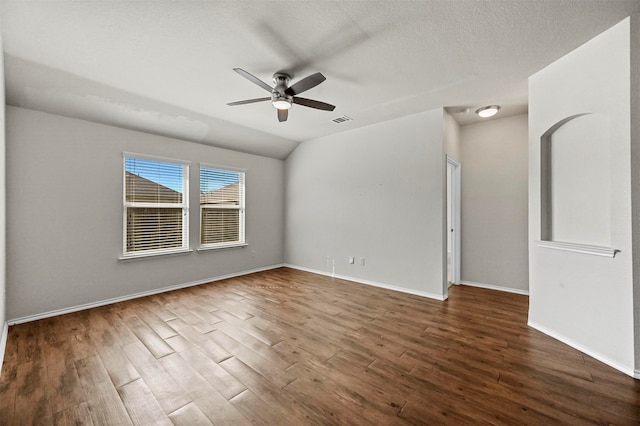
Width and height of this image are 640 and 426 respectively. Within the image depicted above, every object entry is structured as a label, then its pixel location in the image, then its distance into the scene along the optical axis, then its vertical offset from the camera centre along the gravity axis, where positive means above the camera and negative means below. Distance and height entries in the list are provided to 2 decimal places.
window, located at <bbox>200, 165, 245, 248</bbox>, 4.94 +0.13
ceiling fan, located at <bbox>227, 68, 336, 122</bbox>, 2.50 +1.27
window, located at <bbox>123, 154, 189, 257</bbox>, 4.01 +0.12
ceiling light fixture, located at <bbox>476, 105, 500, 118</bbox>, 3.83 +1.53
